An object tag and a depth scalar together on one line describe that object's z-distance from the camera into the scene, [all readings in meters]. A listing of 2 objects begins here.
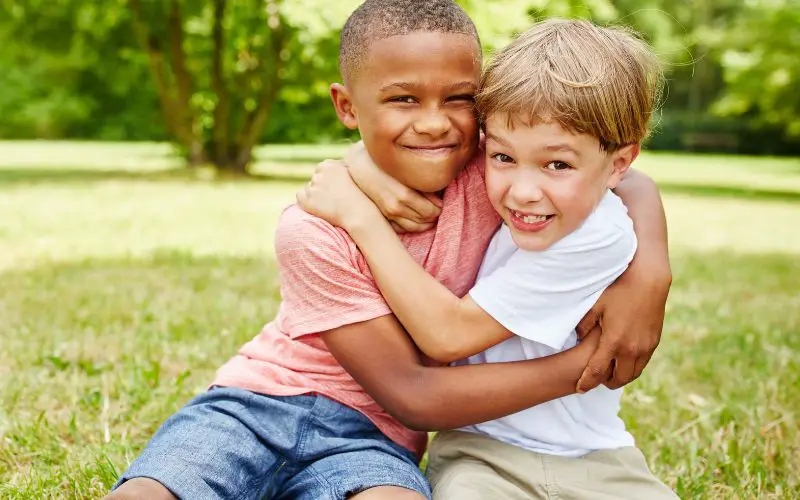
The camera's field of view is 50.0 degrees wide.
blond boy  1.99
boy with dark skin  2.05
